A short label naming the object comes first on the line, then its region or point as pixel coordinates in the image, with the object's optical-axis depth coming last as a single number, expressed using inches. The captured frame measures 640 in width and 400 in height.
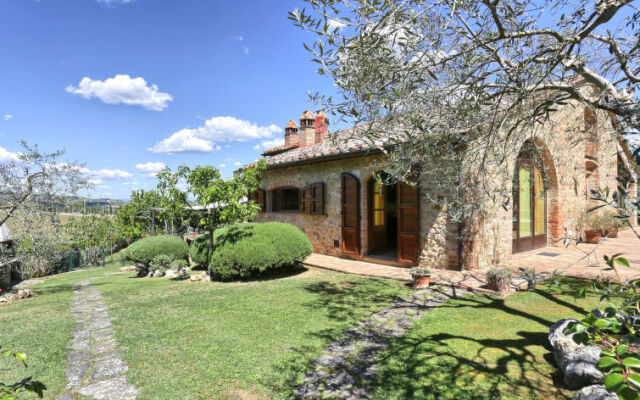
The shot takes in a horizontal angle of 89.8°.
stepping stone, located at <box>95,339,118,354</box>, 158.9
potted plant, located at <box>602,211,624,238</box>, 392.8
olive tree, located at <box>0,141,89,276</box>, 289.3
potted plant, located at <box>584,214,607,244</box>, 408.8
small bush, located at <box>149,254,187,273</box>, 393.7
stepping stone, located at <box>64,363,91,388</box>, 129.4
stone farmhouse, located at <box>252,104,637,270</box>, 305.2
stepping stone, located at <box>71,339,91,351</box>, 162.1
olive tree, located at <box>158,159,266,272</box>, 310.7
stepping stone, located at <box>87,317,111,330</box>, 194.3
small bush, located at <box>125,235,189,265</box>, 404.2
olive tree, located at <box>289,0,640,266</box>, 126.1
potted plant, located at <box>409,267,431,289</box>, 255.4
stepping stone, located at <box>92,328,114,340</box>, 175.9
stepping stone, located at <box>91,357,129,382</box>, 133.6
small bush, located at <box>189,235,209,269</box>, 343.9
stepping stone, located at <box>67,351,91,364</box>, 147.9
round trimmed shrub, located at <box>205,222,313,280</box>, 305.7
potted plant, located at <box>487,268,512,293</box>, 228.8
